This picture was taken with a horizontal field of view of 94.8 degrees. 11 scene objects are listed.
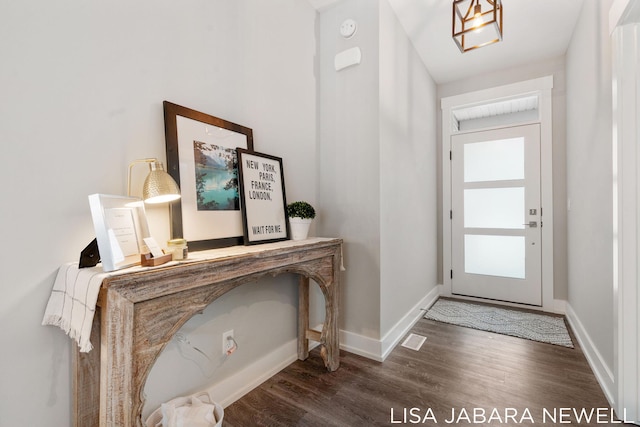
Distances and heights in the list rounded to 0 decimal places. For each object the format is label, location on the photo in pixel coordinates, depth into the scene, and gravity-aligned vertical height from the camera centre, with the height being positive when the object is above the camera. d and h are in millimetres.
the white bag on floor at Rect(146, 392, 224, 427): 1225 -891
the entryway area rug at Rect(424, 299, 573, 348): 2545 -1167
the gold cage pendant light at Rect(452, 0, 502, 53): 1616 +1510
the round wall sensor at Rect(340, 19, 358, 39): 2225 +1349
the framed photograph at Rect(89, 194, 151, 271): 924 -61
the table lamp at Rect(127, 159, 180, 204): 1119 +94
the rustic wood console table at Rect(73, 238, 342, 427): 888 -361
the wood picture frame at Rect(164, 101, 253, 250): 1390 +178
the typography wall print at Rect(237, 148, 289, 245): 1685 +59
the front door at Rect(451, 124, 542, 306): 3262 -159
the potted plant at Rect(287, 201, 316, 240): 1917 -74
